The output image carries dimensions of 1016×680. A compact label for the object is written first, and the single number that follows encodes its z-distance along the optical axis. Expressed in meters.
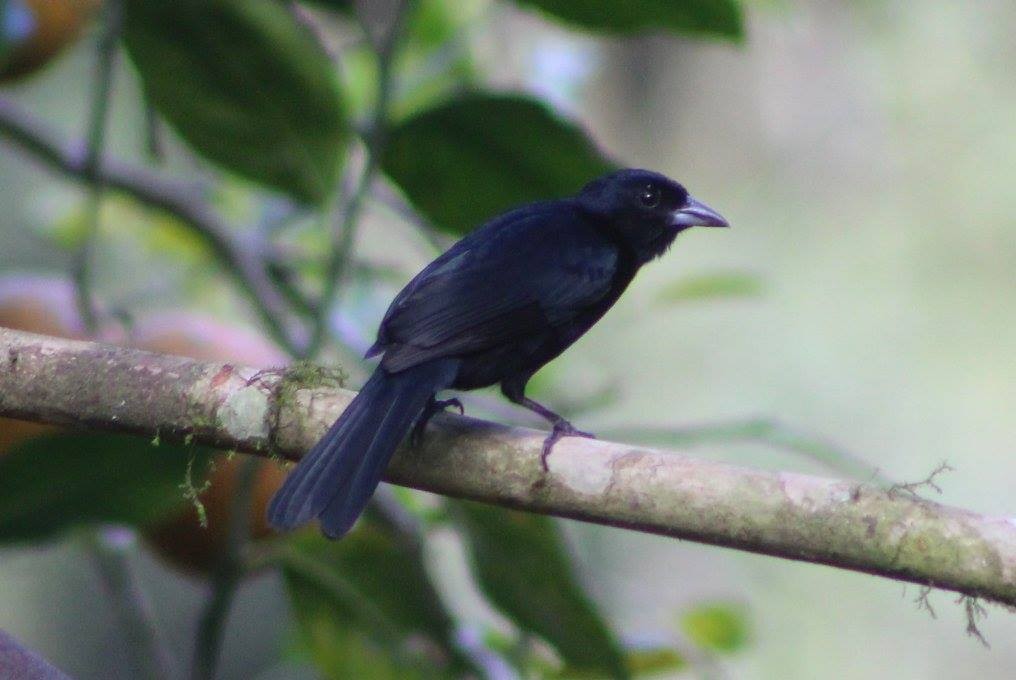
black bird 4.13
